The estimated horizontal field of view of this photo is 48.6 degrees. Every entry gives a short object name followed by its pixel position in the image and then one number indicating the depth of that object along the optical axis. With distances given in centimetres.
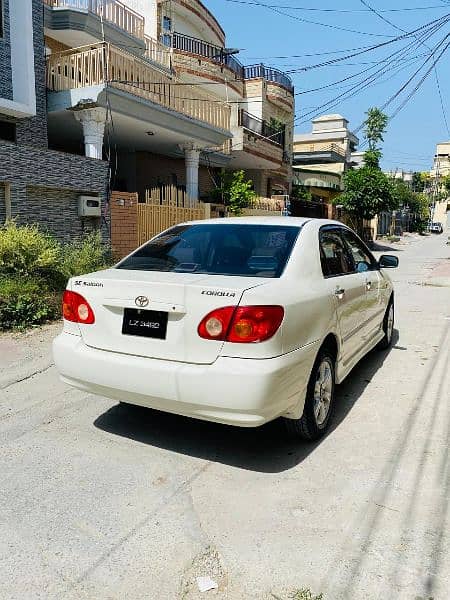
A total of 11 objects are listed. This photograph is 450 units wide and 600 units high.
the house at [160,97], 1233
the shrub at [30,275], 693
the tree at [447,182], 2765
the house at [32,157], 940
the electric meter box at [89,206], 1080
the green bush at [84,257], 847
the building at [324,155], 3566
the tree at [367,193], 2984
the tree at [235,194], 1786
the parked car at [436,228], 8262
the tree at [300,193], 2944
